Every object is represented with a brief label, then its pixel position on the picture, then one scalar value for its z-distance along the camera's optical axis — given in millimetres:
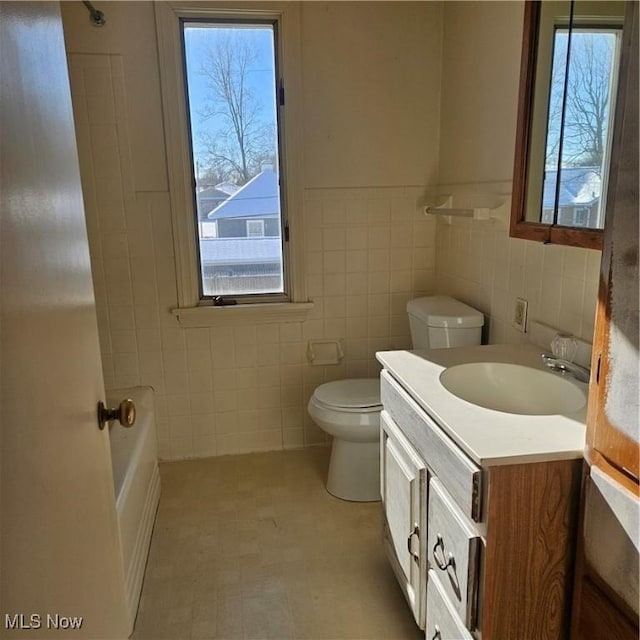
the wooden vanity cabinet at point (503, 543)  1058
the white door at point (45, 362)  642
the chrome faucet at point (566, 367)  1461
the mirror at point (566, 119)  1376
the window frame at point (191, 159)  2340
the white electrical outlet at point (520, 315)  1883
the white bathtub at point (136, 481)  1746
